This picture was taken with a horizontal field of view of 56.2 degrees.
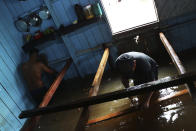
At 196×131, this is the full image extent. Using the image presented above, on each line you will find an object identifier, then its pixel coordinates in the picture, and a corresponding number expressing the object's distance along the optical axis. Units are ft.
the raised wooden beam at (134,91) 6.91
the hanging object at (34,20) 19.43
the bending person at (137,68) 11.48
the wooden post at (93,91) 9.00
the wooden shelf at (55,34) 18.53
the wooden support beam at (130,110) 13.38
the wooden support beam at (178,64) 7.42
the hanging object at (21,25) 19.61
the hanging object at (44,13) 18.89
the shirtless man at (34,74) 18.67
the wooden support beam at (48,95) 10.84
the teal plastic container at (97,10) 17.72
